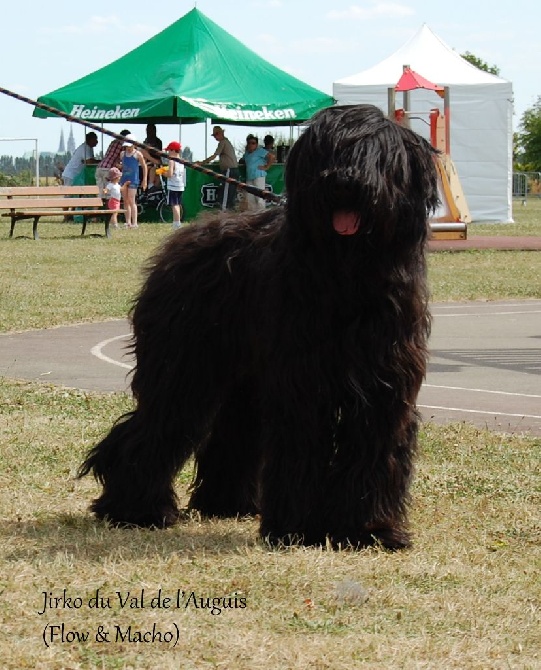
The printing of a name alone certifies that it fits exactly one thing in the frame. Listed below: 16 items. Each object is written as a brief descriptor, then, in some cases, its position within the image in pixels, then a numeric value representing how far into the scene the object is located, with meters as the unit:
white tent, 30.77
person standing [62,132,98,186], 30.78
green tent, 27.78
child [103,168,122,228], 26.44
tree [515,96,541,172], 81.62
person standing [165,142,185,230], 25.78
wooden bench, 24.39
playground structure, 22.73
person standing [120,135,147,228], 26.27
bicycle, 29.87
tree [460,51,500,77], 92.32
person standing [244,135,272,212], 28.94
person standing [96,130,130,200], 27.73
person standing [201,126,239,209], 29.09
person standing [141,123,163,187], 29.76
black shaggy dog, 4.50
